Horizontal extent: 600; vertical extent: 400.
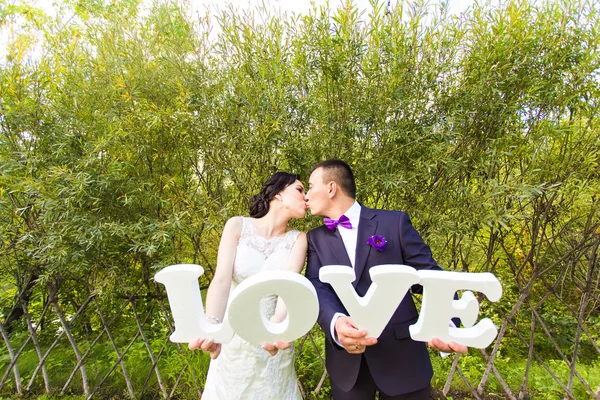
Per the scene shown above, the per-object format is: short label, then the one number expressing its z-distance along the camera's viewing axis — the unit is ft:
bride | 5.83
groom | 5.00
